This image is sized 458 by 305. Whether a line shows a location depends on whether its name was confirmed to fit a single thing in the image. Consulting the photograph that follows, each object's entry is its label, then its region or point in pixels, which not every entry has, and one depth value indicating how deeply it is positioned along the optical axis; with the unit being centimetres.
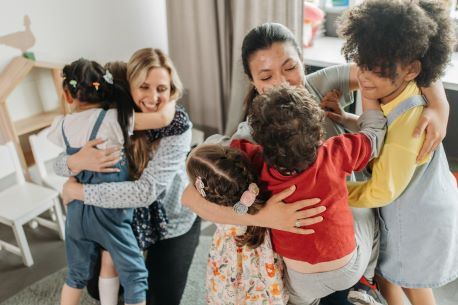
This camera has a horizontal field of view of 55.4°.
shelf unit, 226
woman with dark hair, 107
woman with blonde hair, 155
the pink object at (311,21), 268
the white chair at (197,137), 279
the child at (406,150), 101
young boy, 96
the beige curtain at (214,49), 256
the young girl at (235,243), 105
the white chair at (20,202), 210
